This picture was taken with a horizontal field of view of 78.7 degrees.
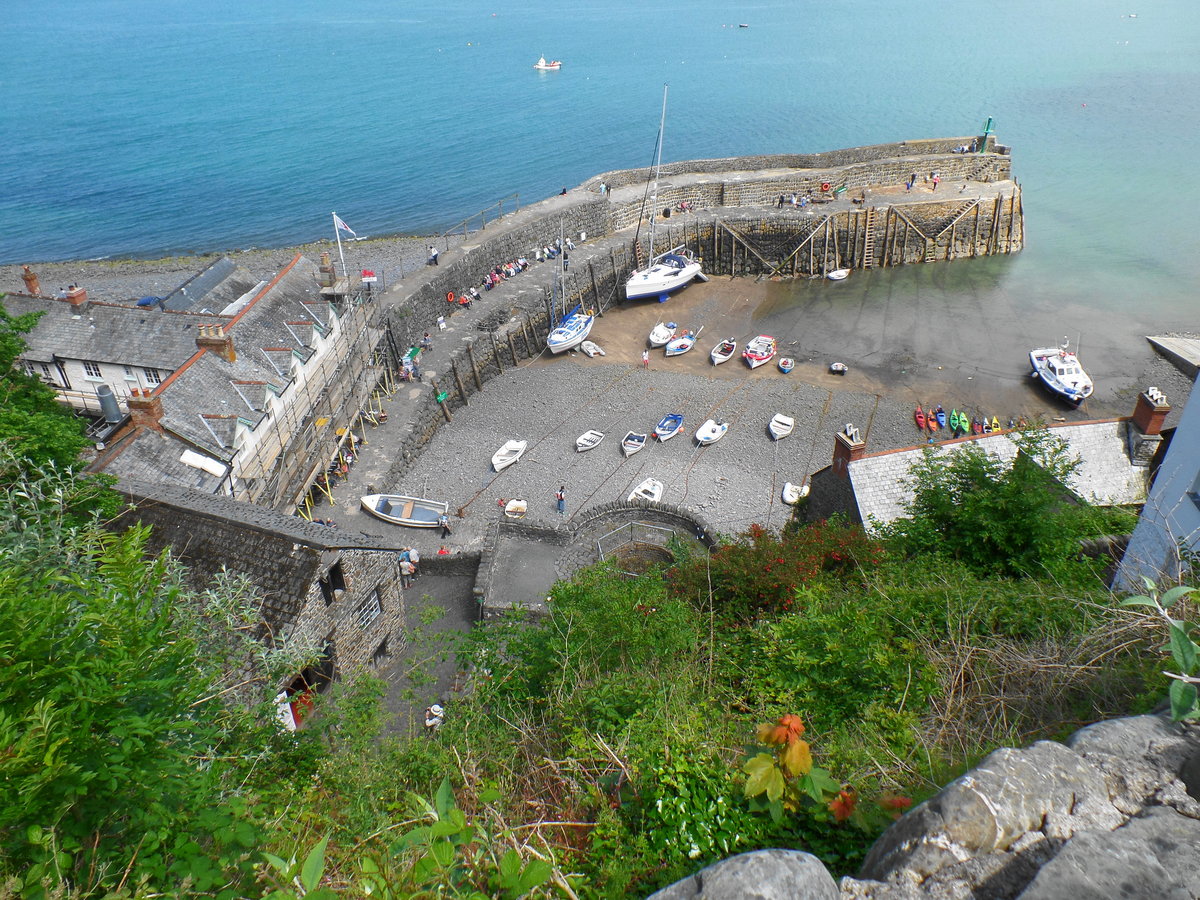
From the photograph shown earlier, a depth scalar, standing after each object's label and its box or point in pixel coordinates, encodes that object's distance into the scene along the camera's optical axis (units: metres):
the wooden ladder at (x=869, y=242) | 53.75
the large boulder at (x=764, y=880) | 4.52
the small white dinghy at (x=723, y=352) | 40.47
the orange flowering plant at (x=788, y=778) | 6.19
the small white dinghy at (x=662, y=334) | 42.41
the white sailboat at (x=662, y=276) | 47.34
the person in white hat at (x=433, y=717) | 15.73
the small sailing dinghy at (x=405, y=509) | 26.88
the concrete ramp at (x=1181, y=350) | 39.72
